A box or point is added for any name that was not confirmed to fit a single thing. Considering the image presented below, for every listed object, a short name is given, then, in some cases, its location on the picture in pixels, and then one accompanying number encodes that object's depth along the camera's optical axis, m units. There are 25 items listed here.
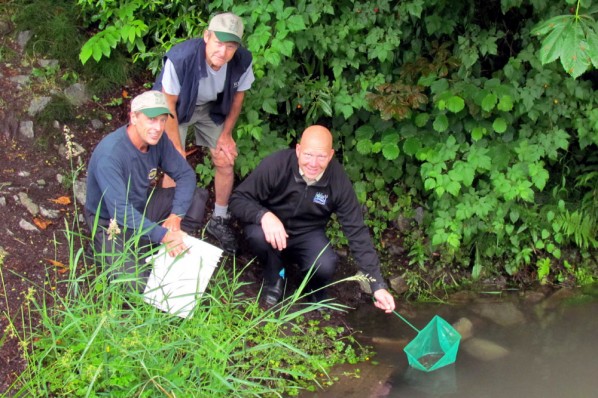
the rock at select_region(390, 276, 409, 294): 6.10
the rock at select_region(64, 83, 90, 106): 6.34
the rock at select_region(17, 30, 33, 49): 6.61
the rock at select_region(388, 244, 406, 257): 6.34
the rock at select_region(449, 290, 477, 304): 6.07
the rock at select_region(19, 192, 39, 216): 5.46
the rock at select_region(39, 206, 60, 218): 5.48
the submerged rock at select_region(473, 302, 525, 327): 5.84
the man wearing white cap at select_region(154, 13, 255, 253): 4.99
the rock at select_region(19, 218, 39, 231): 5.30
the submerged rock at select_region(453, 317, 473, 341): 5.57
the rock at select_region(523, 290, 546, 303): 6.14
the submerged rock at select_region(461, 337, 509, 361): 5.34
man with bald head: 5.08
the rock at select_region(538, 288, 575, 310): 6.06
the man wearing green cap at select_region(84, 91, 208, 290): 4.55
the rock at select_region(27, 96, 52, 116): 6.09
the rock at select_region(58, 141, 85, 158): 5.96
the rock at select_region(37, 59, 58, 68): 6.48
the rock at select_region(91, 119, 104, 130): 6.28
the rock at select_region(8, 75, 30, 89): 6.28
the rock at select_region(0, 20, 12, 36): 6.62
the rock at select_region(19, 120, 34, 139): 5.99
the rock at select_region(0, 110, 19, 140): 5.95
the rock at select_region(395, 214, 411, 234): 6.46
